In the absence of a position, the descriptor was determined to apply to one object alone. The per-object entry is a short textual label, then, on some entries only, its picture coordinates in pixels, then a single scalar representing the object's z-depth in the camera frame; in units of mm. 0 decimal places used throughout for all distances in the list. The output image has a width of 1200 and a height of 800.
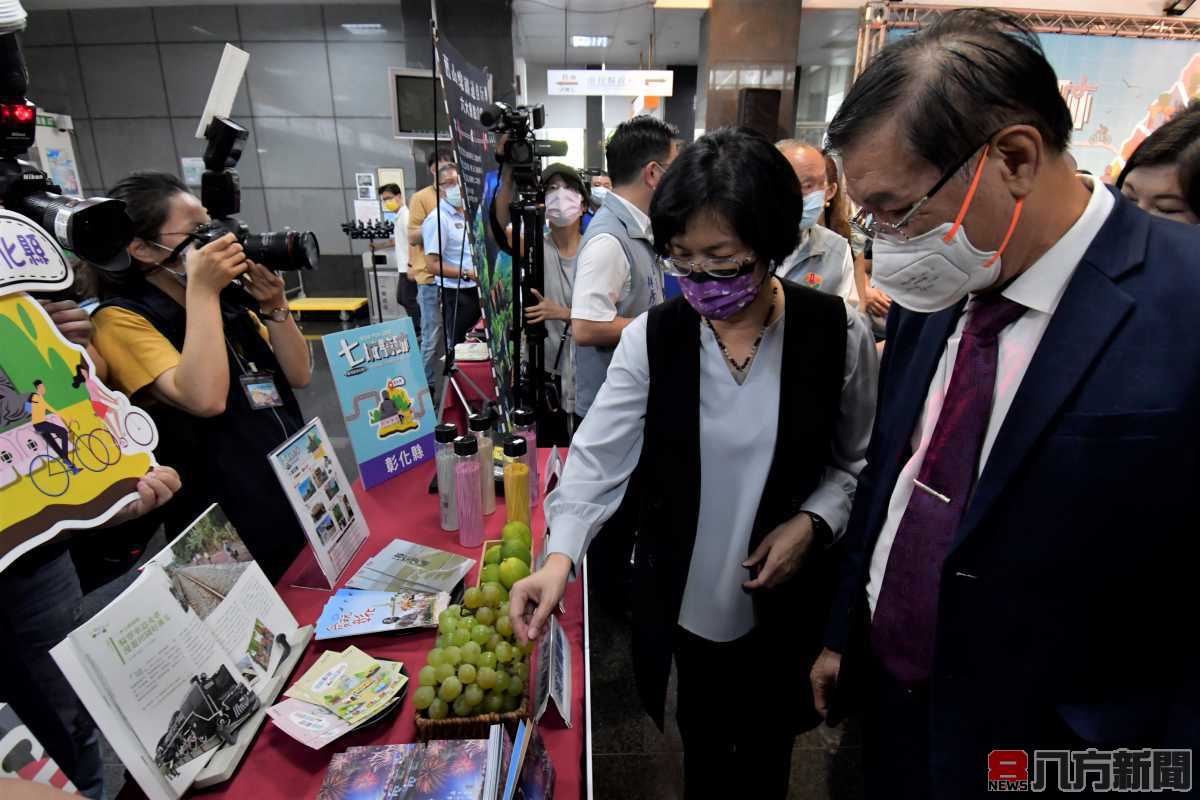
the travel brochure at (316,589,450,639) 1101
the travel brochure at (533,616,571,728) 926
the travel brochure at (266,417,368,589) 1188
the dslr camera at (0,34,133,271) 967
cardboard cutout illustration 828
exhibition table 855
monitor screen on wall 6051
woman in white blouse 1084
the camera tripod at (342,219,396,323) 6934
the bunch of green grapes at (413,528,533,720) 900
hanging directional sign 7426
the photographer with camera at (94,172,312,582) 1288
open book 730
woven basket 874
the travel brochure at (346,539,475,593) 1229
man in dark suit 707
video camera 1826
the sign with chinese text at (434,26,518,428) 1682
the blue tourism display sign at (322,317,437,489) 1567
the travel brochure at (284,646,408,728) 934
